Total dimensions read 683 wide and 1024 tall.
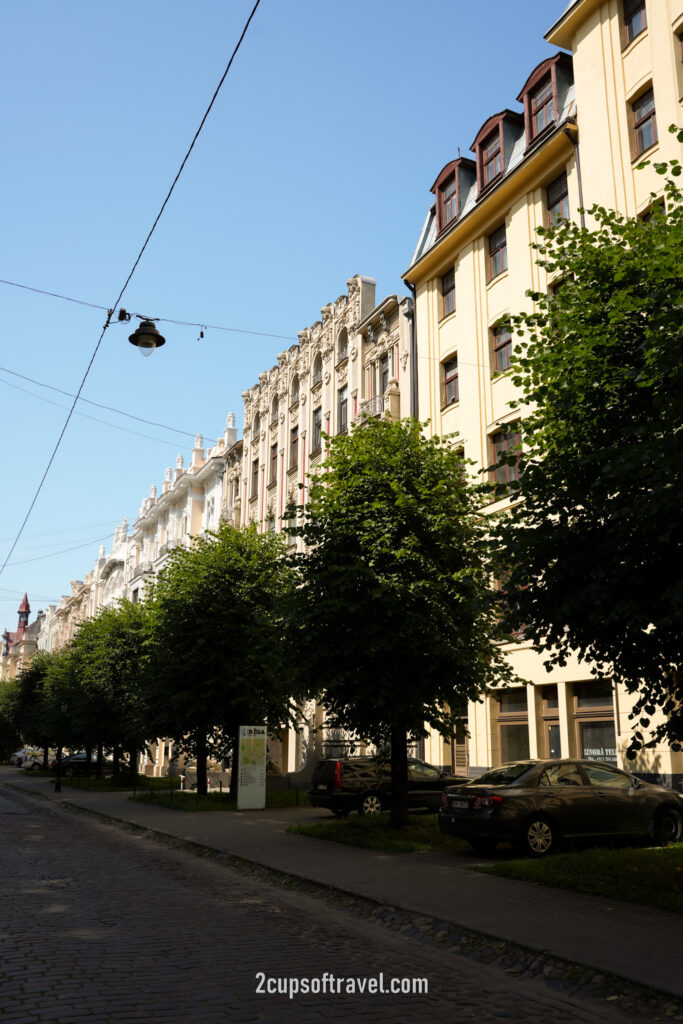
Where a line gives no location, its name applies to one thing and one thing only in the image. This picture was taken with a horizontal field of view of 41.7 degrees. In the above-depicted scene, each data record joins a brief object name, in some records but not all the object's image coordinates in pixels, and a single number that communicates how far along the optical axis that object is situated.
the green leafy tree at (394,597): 16.42
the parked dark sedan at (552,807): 13.51
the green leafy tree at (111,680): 38.66
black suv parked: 21.33
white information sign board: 23.58
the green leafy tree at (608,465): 10.11
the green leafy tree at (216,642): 26.28
